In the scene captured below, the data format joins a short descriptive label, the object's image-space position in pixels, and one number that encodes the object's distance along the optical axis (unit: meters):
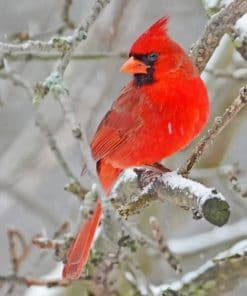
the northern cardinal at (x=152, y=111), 5.41
